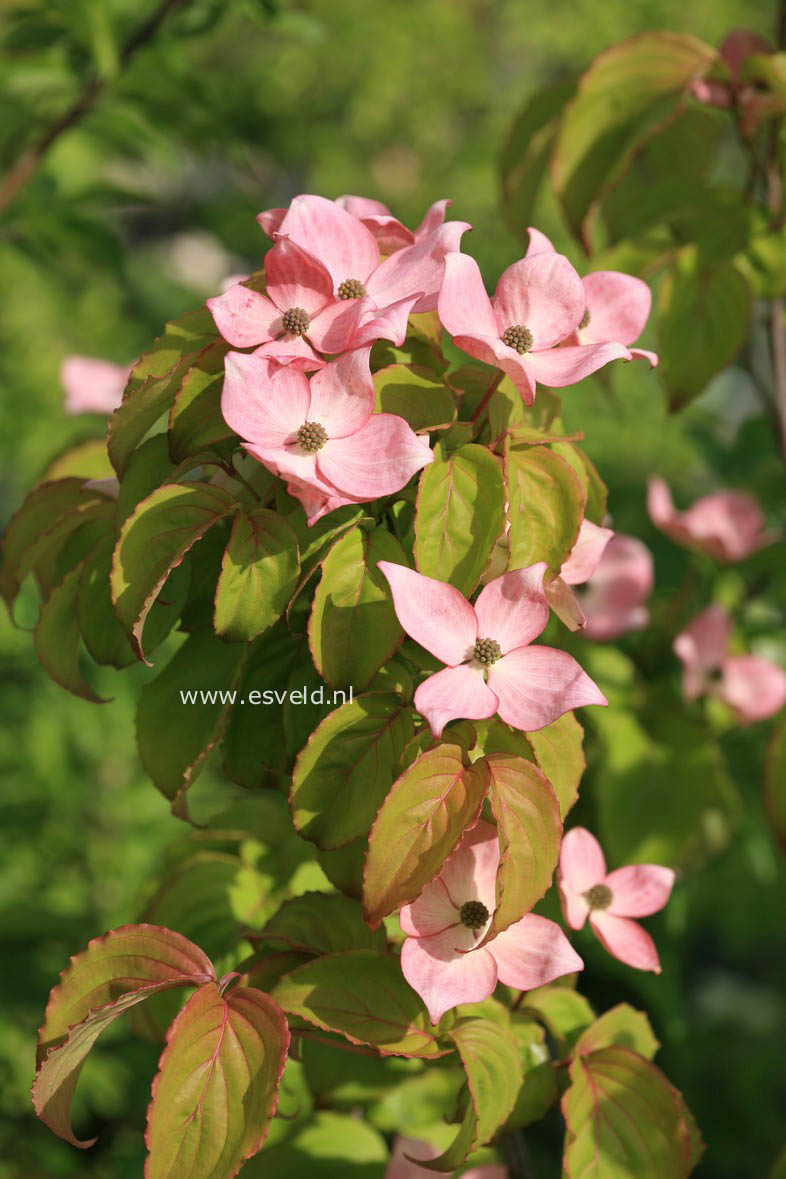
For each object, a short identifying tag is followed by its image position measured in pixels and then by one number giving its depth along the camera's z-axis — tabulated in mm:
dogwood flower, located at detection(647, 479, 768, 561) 1900
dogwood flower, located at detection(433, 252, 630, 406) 1442
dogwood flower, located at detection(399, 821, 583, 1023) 1447
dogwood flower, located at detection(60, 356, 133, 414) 1712
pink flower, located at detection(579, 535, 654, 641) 1766
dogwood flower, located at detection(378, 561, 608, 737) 1421
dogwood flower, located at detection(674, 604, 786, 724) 1809
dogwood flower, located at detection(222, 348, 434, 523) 1428
